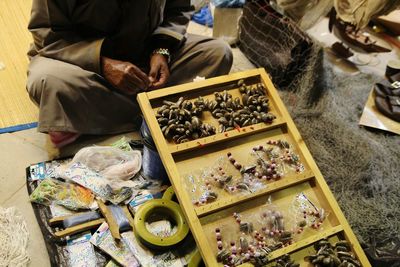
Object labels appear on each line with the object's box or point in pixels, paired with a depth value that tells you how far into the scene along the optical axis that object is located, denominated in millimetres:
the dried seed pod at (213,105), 1630
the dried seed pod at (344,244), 1404
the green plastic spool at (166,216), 1493
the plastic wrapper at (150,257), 1503
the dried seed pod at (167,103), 1579
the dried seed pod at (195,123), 1537
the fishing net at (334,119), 1815
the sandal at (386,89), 2422
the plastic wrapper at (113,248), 1506
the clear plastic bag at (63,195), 1658
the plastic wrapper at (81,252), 1498
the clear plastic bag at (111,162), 1756
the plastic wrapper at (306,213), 1441
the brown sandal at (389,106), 2322
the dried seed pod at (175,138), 1504
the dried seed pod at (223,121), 1589
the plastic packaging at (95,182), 1684
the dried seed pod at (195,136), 1536
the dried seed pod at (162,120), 1523
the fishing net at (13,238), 1508
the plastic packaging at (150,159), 1689
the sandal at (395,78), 2578
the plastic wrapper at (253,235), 1311
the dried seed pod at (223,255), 1291
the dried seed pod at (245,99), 1671
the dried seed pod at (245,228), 1393
